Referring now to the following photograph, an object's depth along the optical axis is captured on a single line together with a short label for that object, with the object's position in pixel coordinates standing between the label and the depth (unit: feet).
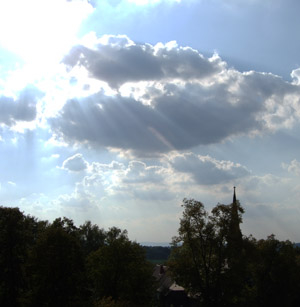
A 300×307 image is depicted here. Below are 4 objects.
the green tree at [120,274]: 156.25
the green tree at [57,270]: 118.93
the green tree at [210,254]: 138.92
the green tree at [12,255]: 138.51
